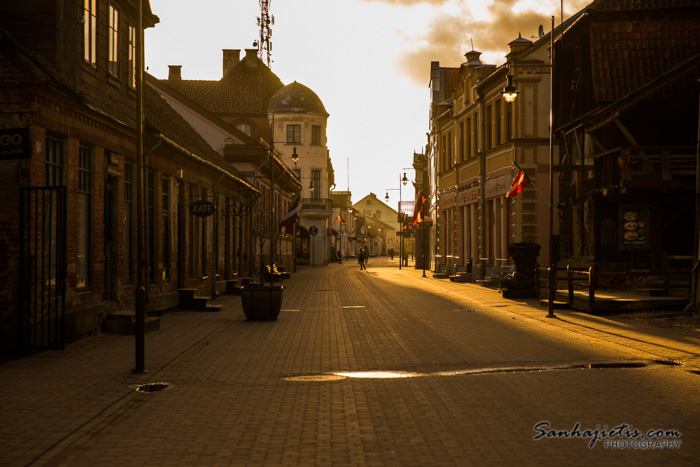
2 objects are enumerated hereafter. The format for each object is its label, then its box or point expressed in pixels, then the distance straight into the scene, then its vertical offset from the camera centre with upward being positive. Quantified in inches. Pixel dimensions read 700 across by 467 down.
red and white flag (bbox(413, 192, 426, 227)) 1902.1 +88.5
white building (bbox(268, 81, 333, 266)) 2721.5 +332.4
